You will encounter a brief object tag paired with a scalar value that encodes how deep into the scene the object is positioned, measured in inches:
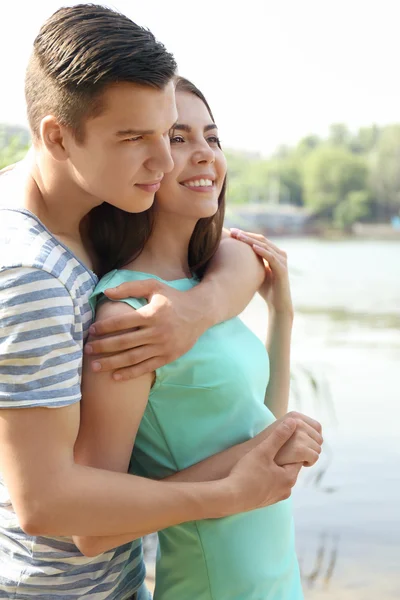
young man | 36.4
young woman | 41.0
